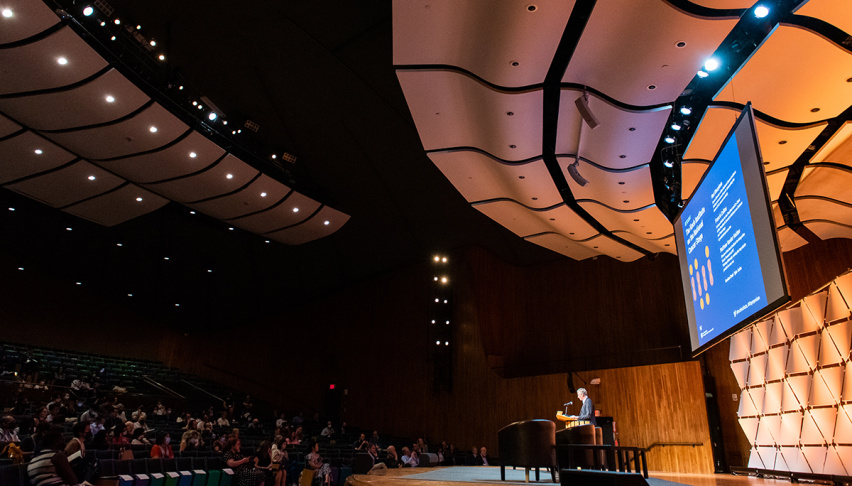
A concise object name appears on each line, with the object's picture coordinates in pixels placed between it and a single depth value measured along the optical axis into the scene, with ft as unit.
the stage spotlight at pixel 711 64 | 18.07
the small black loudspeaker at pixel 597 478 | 9.52
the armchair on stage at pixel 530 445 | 16.39
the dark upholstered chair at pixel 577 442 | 15.49
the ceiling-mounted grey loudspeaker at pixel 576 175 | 22.80
